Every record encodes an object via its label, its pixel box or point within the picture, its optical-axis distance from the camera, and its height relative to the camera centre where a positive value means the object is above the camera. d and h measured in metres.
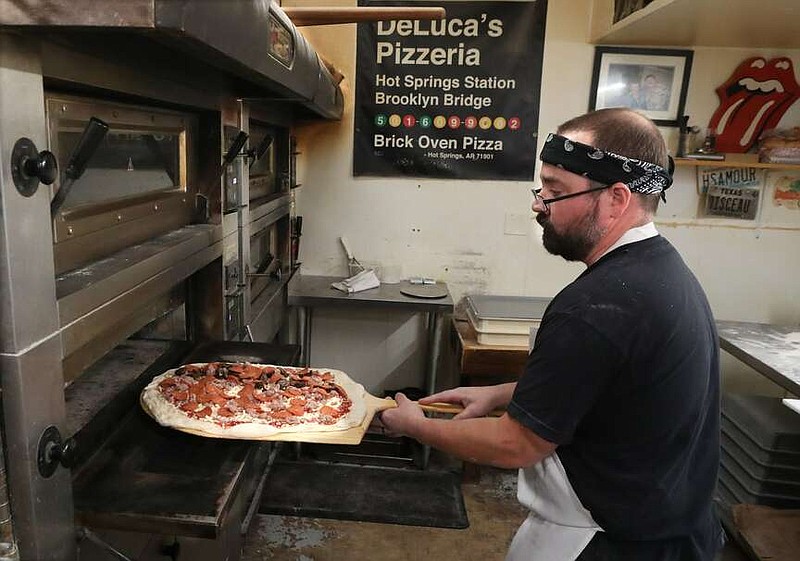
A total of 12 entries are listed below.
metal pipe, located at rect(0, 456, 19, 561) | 0.96 -0.60
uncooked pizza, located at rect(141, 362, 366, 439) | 1.50 -0.66
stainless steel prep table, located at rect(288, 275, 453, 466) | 3.14 -0.69
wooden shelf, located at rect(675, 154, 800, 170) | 3.22 +0.10
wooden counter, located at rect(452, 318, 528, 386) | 3.06 -0.94
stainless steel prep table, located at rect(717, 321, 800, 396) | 2.33 -0.71
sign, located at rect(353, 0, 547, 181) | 3.27 +0.42
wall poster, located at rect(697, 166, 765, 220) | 3.41 -0.03
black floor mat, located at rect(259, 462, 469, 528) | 2.84 -1.60
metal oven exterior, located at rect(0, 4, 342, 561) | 0.90 -0.16
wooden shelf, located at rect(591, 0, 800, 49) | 2.48 +0.71
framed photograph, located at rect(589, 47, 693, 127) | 3.28 +0.53
